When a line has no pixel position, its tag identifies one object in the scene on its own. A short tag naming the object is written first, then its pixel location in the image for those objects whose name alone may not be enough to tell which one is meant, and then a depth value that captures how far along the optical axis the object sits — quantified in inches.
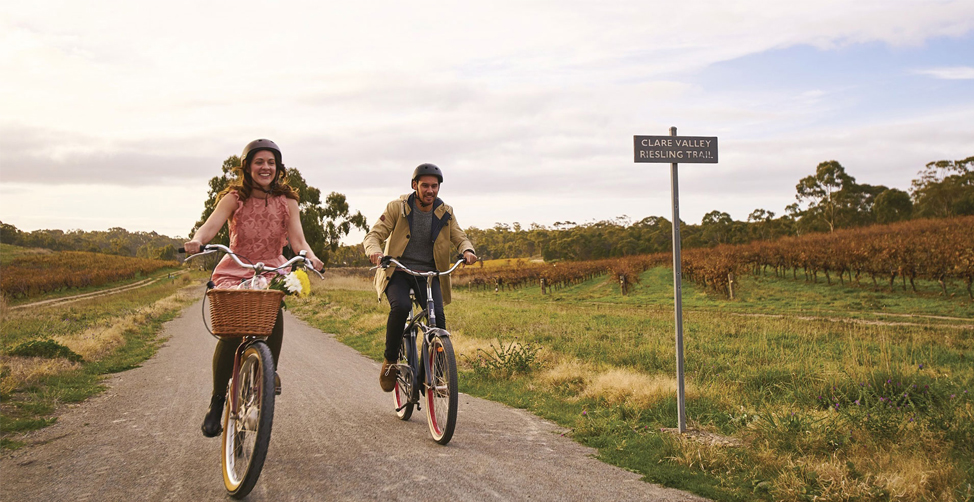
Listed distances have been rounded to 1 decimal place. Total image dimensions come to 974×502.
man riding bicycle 213.8
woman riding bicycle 165.3
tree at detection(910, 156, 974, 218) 2669.8
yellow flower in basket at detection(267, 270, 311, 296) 154.0
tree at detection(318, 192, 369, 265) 2435.2
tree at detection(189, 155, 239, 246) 1851.6
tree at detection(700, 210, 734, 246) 3479.3
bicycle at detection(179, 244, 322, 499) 135.8
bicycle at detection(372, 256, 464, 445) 185.0
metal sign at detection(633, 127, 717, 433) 208.2
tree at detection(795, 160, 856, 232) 3006.9
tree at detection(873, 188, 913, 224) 2839.6
